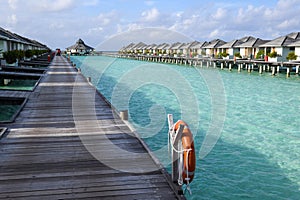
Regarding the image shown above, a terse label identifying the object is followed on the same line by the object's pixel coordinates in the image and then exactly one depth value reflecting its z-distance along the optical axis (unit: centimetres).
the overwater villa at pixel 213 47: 5603
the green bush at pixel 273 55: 3800
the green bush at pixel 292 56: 3499
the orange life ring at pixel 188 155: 454
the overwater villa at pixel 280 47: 3806
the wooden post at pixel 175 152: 459
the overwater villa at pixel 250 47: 4597
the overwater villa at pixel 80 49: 11975
